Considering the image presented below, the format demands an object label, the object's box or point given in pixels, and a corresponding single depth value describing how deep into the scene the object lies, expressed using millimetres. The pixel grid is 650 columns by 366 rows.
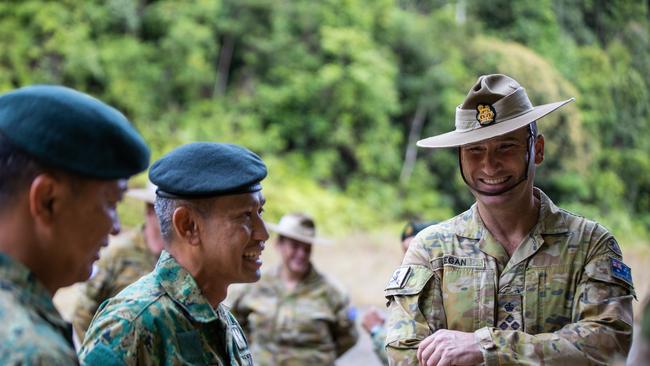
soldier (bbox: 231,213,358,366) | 4773
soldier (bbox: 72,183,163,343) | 4359
